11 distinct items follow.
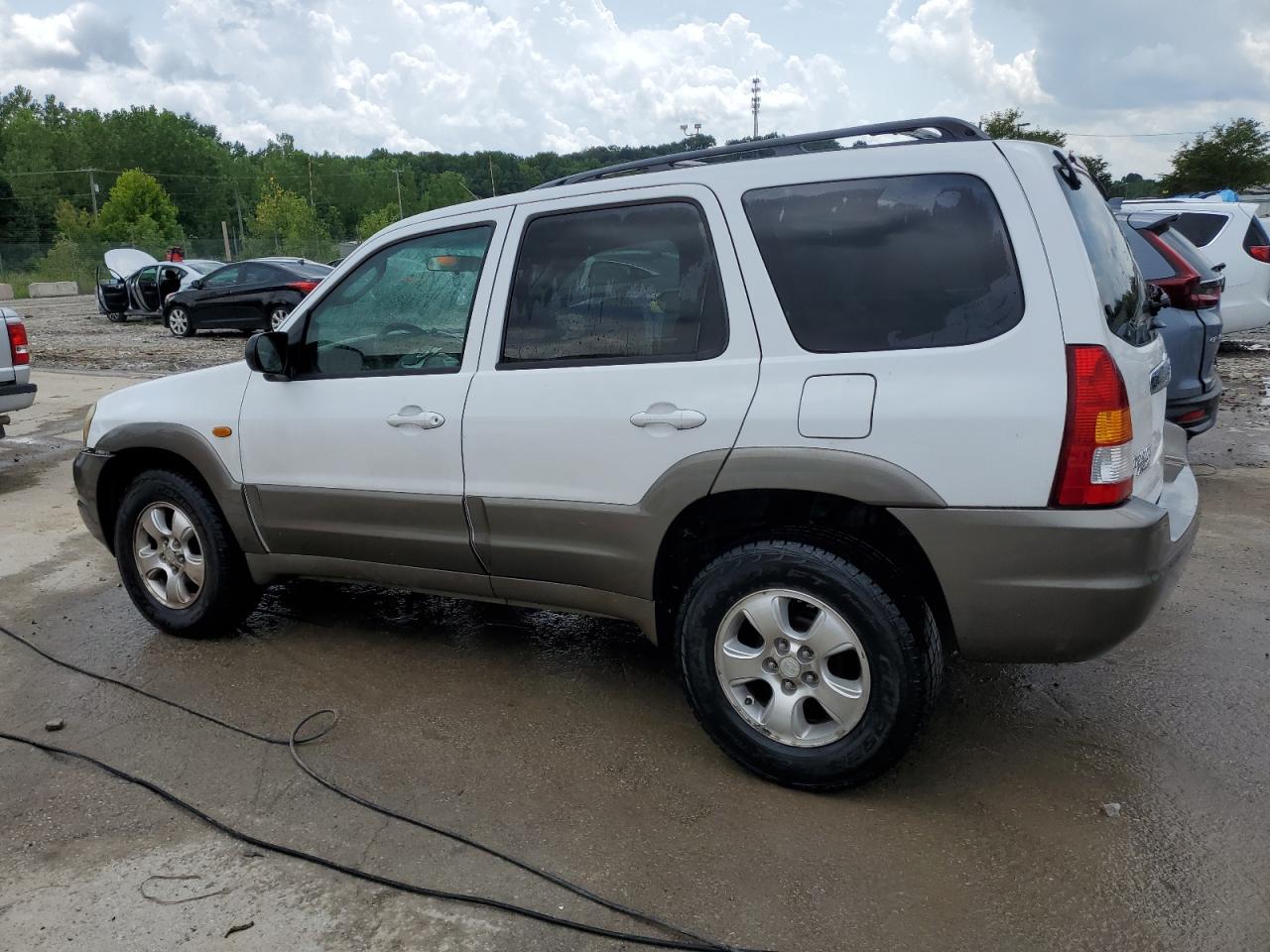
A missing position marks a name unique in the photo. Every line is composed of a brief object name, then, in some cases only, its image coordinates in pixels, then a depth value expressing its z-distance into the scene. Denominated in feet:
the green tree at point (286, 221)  214.57
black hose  8.38
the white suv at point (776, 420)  9.14
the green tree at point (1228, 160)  165.68
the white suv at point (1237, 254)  35.73
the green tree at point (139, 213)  197.98
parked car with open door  73.56
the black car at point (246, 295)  58.65
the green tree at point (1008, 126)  145.48
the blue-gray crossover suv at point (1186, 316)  19.48
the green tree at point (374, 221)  235.20
